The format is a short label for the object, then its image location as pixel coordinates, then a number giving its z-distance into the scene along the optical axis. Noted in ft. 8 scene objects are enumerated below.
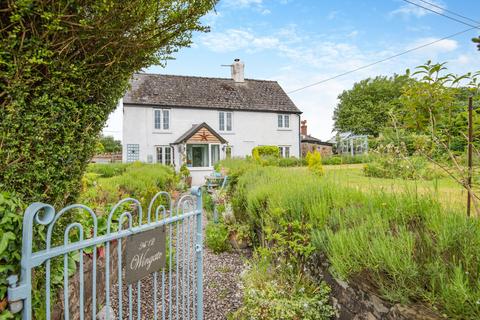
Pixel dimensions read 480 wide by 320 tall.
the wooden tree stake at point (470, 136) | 8.20
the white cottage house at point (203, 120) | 59.67
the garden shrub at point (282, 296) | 8.41
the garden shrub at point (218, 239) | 16.83
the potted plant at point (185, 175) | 51.49
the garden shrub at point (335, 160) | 60.99
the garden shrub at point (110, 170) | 44.52
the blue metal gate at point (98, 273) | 4.14
